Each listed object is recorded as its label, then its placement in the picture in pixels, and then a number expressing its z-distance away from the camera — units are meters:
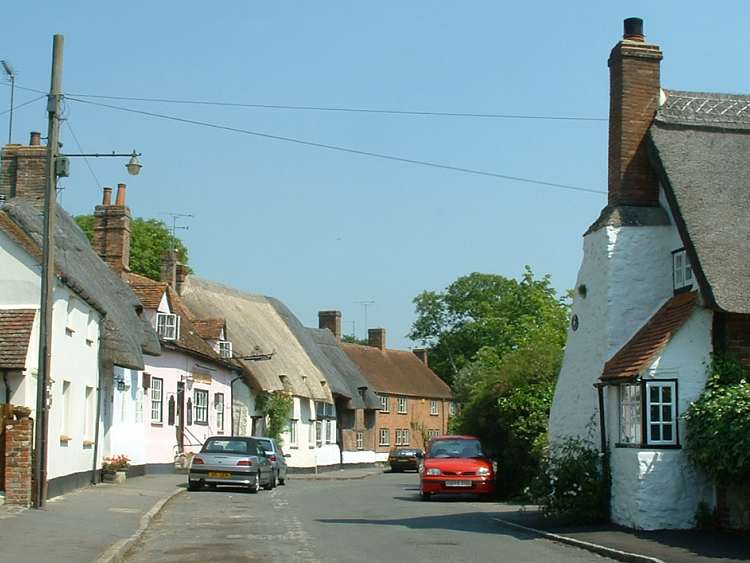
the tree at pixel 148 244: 67.12
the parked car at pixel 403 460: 59.44
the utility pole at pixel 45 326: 20.48
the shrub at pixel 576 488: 19.59
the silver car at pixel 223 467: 30.25
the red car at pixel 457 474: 27.89
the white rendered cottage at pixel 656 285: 18.19
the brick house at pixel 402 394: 77.00
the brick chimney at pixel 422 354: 89.44
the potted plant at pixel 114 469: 30.48
